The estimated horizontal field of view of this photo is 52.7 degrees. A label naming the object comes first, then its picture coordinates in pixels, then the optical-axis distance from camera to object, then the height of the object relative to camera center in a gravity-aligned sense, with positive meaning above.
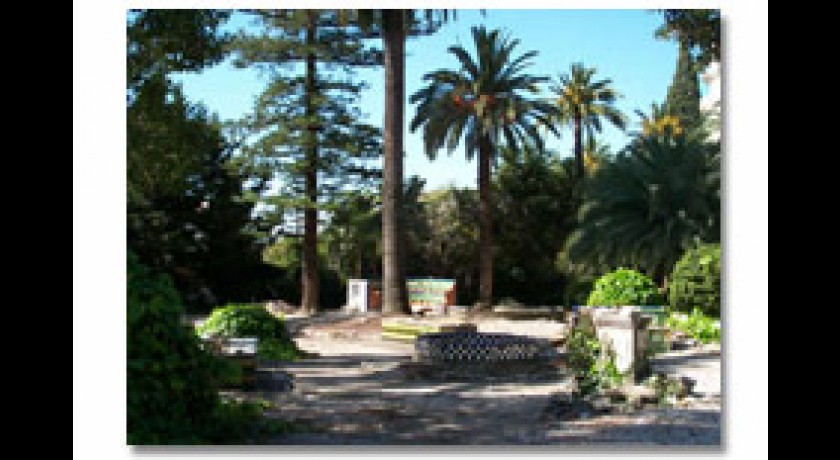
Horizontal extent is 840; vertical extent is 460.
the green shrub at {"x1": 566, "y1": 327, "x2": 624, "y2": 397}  7.05 -1.04
